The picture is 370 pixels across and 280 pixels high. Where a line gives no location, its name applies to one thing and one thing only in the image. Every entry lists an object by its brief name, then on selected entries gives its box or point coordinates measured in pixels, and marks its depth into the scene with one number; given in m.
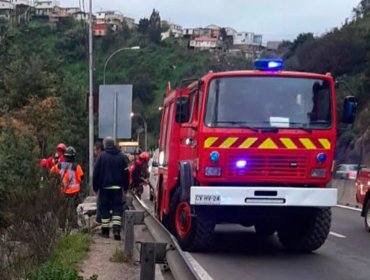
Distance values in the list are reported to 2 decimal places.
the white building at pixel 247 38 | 135.39
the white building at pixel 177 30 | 118.21
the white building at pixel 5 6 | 120.75
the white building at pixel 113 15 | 132.55
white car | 30.87
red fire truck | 11.06
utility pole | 27.52
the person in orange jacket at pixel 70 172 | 13.70
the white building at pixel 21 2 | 124.74
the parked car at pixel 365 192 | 15.72
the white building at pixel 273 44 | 109.51
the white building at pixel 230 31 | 155.06
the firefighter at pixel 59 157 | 14.90
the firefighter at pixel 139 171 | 20.87
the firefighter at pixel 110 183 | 12.25
